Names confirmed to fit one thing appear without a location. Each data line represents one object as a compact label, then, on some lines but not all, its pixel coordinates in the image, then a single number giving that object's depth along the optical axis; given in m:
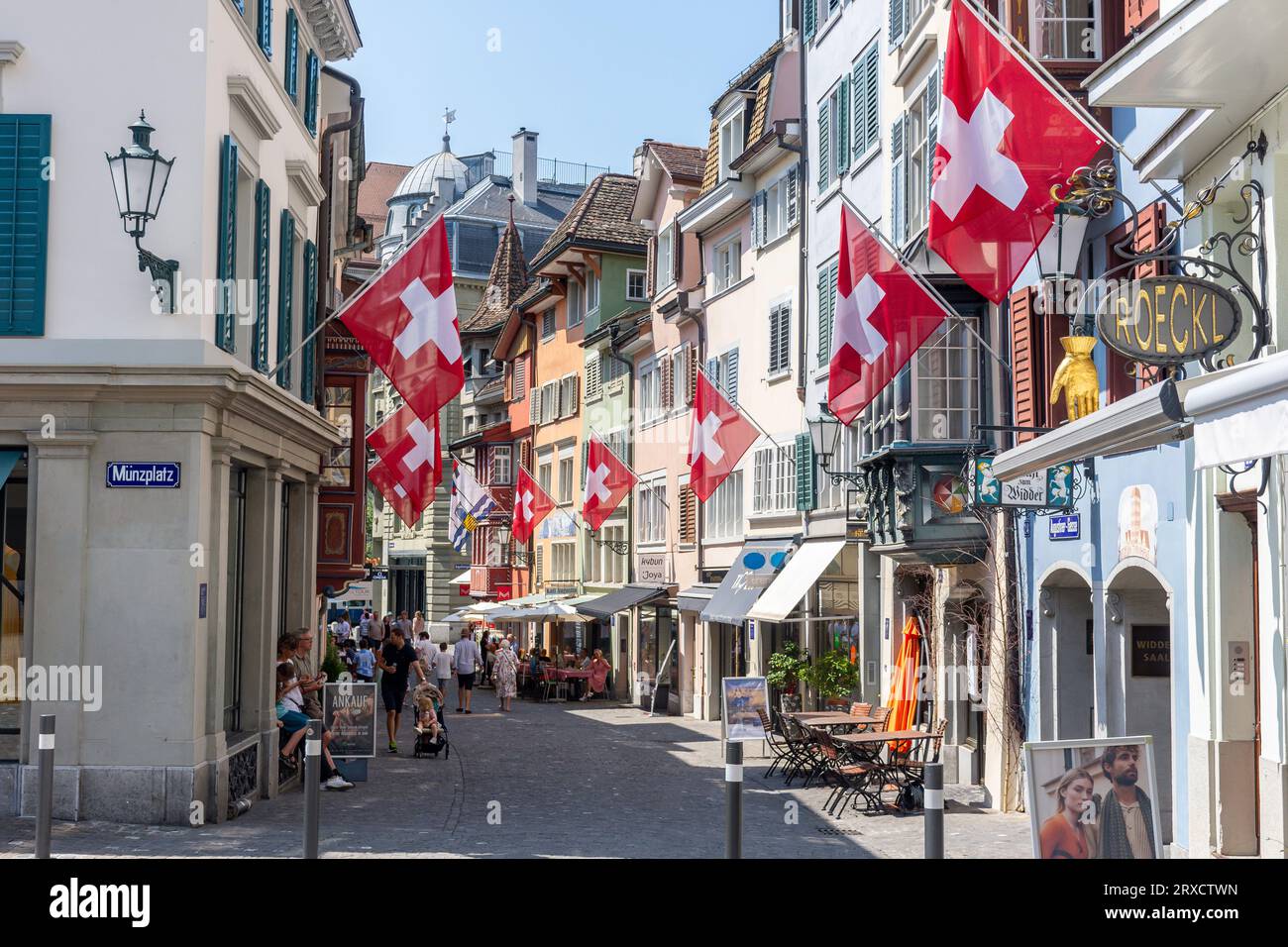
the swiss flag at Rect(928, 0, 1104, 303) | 11.88
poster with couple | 8.05
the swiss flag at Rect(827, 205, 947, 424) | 15.13
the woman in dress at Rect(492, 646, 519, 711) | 35.88
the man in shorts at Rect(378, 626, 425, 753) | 24.53
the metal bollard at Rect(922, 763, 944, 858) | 9.09
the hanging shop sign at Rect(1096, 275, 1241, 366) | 10.52
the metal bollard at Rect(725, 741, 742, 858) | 10.41
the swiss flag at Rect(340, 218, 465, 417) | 15.66
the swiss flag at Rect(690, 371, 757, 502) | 25.08
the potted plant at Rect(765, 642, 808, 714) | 26.62
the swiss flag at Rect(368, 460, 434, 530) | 23.58
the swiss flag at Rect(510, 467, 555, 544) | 40.50
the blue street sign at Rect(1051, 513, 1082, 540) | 16.22
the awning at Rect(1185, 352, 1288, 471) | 7.60
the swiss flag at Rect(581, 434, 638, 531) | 34.66
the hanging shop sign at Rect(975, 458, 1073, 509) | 15.91
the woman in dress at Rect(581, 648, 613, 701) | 41.59
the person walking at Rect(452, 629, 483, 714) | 32.91
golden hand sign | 14.64
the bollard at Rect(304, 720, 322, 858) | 11.36
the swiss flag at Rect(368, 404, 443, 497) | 23.08
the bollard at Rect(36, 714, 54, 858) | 10.83
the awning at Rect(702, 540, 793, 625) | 28.81
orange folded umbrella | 22.22
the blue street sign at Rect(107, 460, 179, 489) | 14.31
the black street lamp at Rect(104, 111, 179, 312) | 13.77
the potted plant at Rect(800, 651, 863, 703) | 25.08
